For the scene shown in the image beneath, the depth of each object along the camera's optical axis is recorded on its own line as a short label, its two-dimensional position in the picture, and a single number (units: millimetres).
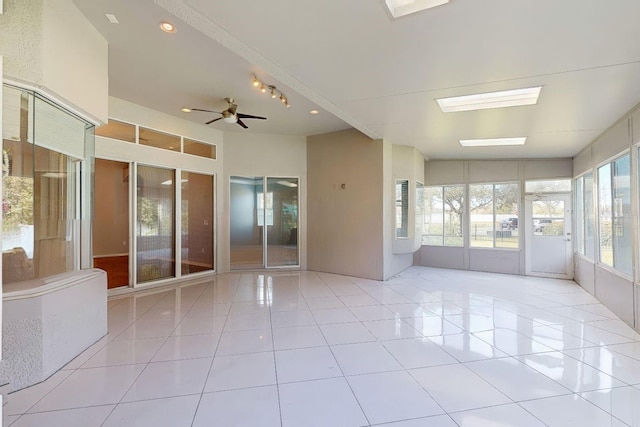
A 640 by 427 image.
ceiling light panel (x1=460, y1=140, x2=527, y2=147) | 5878
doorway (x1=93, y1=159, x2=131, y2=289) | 6000
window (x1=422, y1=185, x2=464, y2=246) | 8133
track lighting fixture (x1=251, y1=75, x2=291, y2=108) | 4363
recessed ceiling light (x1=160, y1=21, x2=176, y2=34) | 3239
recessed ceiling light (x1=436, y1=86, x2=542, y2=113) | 3971
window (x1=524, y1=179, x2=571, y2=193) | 7066
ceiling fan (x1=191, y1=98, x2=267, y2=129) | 5277
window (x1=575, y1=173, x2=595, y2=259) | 5820
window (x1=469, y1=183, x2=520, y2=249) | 7535
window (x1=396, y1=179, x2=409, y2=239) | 6902
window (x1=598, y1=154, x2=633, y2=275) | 4328
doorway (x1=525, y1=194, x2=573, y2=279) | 7012
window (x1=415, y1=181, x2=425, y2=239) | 7348
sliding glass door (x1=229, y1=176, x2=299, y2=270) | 7641
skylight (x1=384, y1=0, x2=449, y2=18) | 2398
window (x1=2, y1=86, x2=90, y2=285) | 2766
